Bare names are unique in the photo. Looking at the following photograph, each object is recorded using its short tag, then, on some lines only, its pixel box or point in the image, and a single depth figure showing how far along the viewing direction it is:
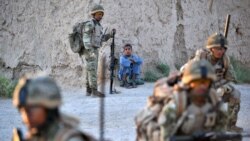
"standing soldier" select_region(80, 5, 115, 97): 15.21
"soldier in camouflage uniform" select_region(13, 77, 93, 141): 4.66
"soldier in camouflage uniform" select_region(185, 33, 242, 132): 9.76
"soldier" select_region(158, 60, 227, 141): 6.34
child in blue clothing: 17.35
